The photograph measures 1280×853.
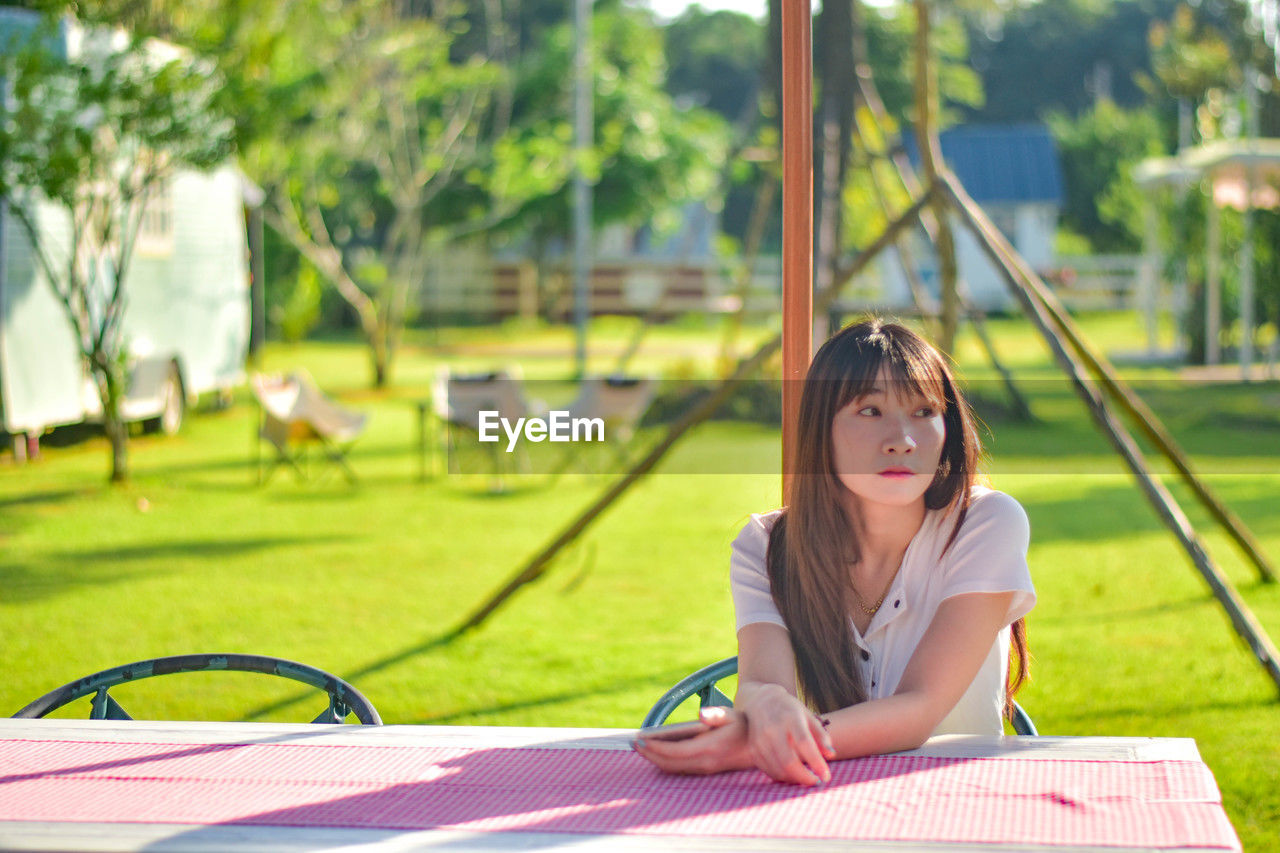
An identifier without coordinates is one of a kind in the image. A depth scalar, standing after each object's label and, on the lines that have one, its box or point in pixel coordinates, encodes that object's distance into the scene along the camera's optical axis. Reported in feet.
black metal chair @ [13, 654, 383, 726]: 7.67
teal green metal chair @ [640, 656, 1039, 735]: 7.53
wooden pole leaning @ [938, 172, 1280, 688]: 15.11
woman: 6.87
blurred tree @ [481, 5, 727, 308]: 84.33
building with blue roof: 110.22
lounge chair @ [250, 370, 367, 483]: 32.71
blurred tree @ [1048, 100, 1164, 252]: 118.11
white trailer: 35.32
